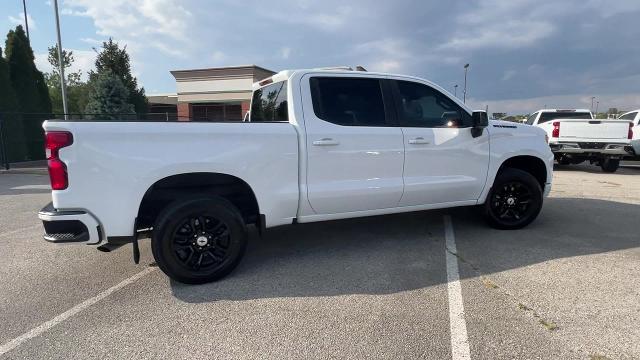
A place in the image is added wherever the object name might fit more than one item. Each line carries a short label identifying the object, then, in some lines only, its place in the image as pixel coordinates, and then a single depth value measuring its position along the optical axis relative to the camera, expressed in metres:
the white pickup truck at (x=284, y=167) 3.30
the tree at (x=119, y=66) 21.39
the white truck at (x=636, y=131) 12.20
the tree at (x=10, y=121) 14.81
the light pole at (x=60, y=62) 16.11
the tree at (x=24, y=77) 16.44
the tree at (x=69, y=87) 31.67
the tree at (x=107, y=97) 16.84
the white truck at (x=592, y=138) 11.27
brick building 24.95
